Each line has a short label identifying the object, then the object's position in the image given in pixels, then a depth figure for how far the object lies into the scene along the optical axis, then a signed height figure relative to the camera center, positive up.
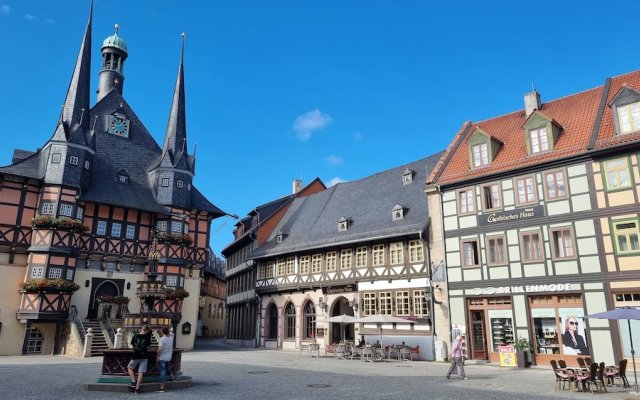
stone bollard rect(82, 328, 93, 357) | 24.81 -0.76
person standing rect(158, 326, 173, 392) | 12.34 -0.61
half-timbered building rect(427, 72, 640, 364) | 19.56 +4.48
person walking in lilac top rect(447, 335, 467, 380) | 15.84 -0.92
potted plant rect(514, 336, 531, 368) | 20.38 -0.89
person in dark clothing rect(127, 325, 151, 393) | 12.04 -0.69
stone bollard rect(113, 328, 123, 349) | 24.93 -0.61
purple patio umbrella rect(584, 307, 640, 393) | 13.62 +0.43
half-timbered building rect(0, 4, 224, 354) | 27.39 +6.15
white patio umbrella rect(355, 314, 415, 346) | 23.89 +0.45
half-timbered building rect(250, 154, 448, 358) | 26.41 +3.91
